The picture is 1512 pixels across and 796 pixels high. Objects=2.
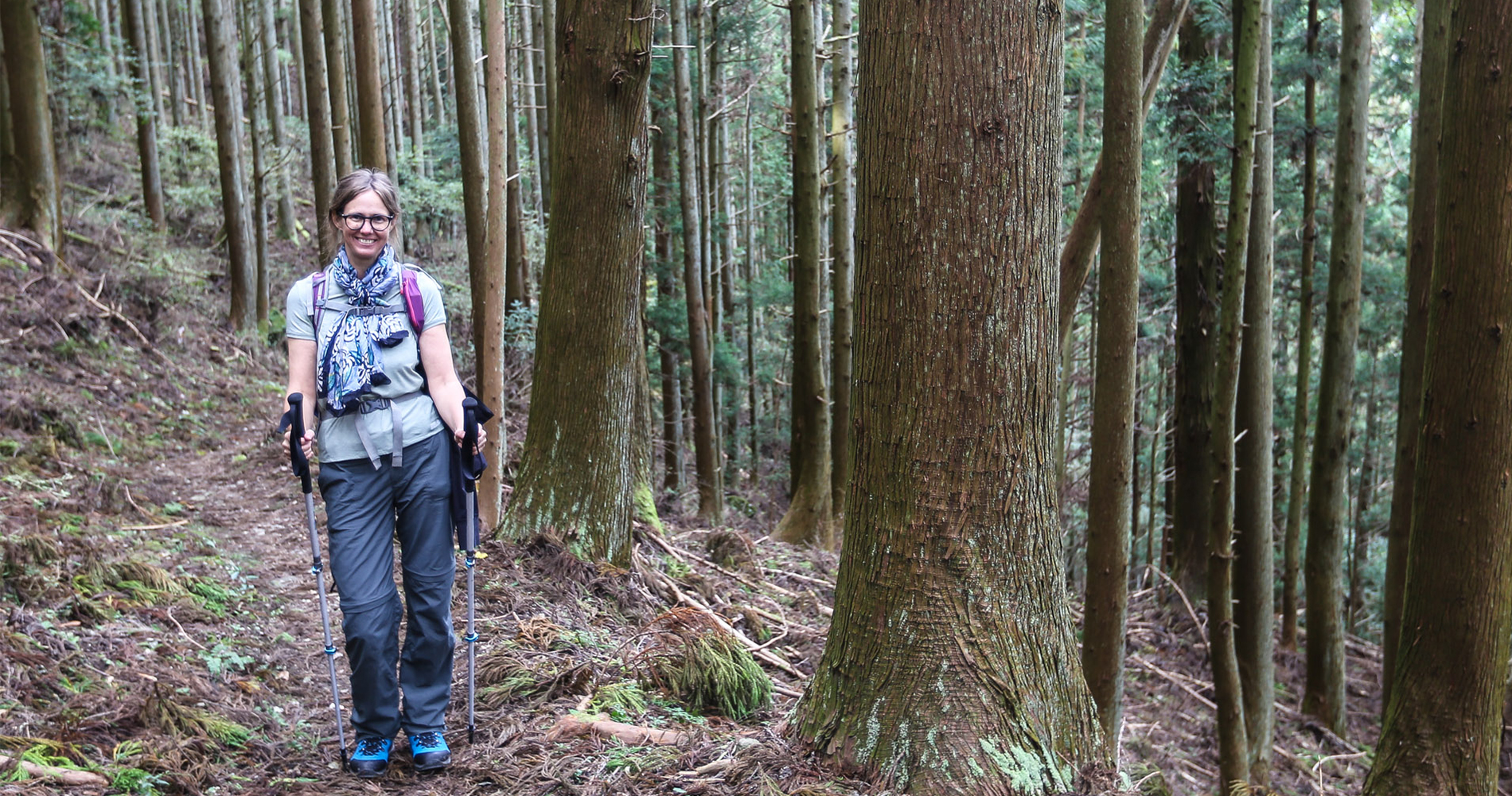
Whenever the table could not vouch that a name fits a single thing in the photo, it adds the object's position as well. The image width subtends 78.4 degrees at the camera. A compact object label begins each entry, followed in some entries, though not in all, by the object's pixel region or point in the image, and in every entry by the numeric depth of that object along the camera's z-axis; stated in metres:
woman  3.35
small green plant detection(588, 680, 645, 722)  4.01
